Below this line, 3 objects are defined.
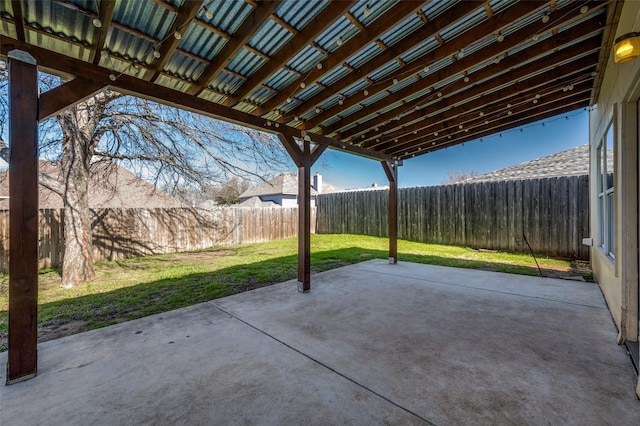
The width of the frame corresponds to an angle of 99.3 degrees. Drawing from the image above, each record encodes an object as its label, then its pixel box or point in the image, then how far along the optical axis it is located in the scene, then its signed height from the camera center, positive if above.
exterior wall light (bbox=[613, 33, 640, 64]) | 1.93 +1.19
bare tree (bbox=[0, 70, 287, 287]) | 5.16 +1.41
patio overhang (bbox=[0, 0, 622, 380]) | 2.16 +1.63
